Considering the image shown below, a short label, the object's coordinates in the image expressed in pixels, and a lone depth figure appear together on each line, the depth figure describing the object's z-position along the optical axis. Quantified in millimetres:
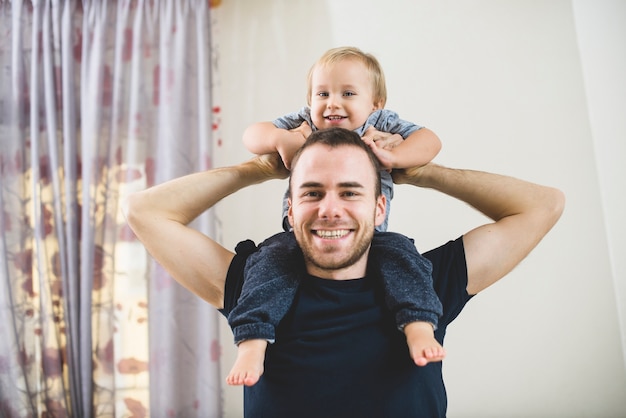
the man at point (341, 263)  1103
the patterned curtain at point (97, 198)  2658
